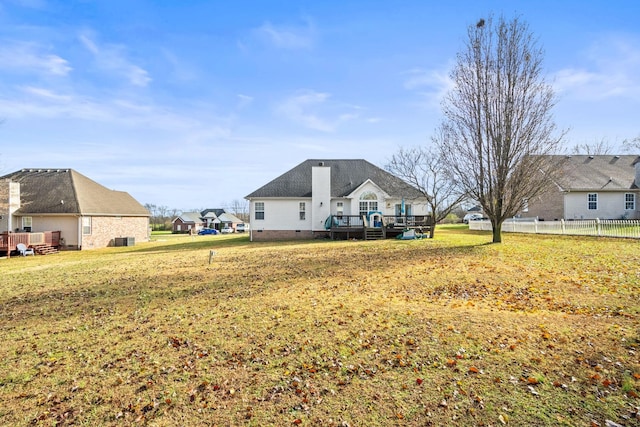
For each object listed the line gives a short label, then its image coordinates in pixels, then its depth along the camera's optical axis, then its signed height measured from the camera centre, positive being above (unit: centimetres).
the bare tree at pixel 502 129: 1652 +434
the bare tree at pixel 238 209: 11706 +366
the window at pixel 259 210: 2770 +74
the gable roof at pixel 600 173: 2962 +373
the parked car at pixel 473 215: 7129 +7
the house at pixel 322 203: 2683 +122
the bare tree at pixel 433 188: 2370 +205
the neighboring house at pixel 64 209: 2597 +107
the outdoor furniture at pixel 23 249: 2222 -178
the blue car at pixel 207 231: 6310 -216
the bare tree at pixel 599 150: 4686 +891
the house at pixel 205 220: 7344 -17
